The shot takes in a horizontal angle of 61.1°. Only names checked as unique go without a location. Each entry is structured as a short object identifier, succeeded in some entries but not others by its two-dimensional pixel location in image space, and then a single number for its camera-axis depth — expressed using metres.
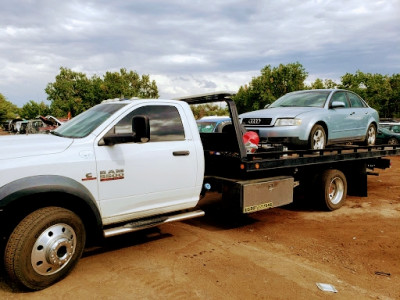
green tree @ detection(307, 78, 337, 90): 46.83
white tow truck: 3.21
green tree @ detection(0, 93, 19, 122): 71.31
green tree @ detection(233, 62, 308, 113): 45.59
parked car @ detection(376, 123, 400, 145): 18.64
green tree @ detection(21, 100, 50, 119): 75.94
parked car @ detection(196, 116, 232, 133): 5.53
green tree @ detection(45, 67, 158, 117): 56.19
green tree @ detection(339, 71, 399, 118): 45.28
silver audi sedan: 6.02
